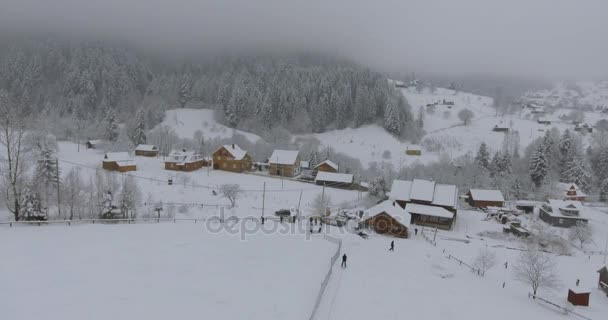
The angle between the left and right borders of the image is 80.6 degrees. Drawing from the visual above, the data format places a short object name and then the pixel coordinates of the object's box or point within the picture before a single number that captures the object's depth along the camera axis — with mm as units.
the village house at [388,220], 33500
